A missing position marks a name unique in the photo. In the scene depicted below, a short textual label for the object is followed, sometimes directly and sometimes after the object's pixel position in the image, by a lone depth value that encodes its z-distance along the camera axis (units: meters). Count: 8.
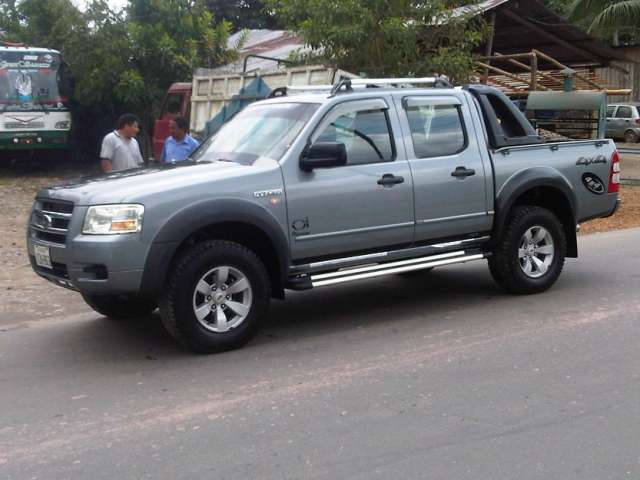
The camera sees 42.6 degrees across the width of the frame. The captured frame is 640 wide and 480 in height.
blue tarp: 15.09
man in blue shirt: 9.25
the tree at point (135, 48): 20.27
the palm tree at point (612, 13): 21.31
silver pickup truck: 5.54
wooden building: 17.80
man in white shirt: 9.30
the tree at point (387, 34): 12.87
